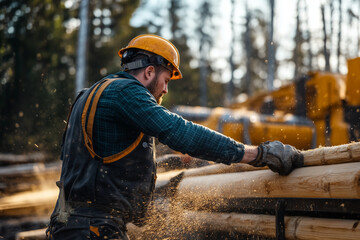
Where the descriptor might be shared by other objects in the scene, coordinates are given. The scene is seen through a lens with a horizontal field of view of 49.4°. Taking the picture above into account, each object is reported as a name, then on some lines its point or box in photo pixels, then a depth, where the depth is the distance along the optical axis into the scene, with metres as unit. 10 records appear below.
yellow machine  9.05
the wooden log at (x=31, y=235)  4.90
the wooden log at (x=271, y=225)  2.43
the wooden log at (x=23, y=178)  10.05
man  2.52
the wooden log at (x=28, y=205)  6.54
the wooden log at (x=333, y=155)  2.50
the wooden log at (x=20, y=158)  12.12
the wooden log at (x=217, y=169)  3.46
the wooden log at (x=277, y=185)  2.39
